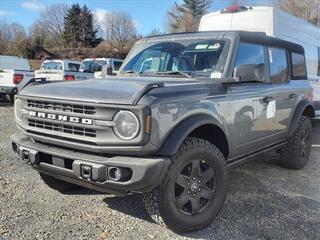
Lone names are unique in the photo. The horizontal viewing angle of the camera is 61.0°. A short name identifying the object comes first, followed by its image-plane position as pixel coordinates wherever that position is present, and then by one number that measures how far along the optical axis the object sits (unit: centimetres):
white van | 560
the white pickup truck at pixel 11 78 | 947
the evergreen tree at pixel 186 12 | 3776
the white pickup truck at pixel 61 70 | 1063
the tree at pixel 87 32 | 3753
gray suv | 228
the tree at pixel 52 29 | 3842
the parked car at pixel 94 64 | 1215
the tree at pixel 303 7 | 2667
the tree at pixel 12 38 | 3208
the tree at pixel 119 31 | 3886
